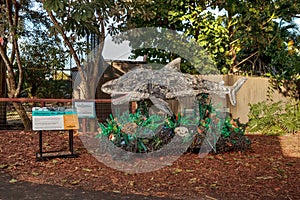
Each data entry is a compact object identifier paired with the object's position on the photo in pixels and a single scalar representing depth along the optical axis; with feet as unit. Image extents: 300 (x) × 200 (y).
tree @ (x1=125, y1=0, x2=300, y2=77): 36.52
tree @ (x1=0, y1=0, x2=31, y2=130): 31.17
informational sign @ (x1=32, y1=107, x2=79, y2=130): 19.10
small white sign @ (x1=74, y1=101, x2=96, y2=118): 23.73
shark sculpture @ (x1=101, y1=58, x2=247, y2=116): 21.09
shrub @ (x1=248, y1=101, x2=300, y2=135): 33.14
